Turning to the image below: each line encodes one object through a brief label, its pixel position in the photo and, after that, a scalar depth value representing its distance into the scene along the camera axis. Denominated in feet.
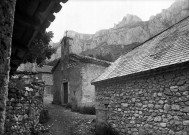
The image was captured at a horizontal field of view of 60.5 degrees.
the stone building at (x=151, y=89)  17.71
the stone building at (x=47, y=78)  91.09
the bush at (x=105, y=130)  25.40
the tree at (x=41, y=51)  23.87
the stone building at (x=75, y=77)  44.50
